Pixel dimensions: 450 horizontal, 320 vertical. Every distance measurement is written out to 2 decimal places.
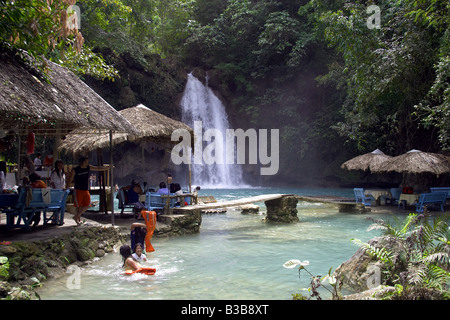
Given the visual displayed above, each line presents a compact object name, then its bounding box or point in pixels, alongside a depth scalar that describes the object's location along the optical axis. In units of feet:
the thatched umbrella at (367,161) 49.14
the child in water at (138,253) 20.62
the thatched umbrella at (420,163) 42.75
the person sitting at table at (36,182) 25.26
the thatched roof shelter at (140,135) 33.83
